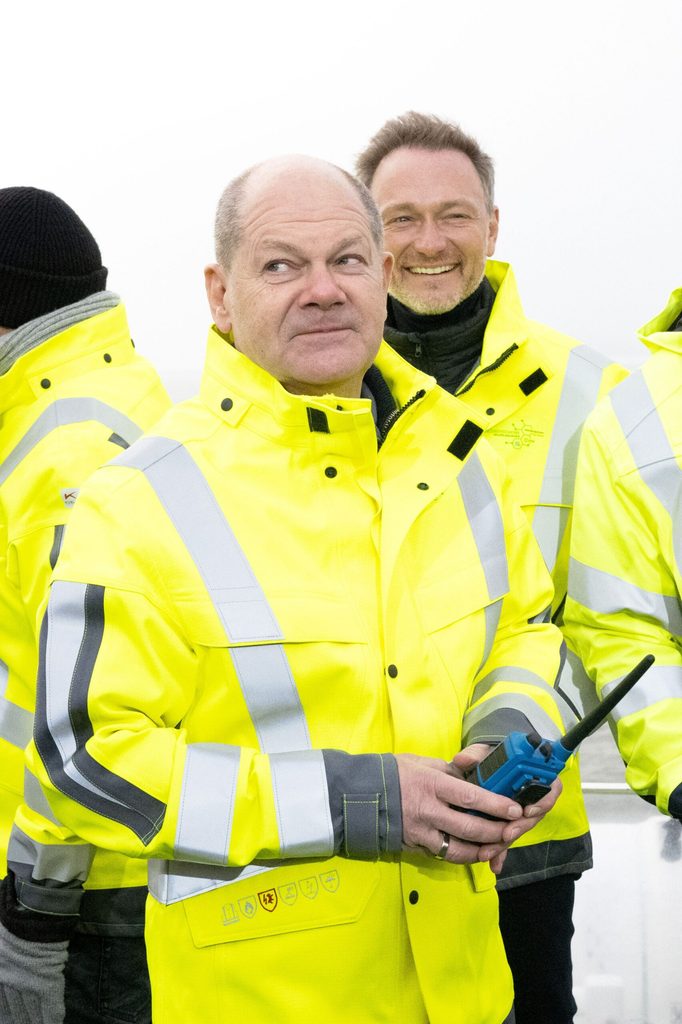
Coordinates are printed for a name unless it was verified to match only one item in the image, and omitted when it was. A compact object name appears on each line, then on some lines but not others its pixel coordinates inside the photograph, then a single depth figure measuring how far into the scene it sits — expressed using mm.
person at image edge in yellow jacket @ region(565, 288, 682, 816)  2685
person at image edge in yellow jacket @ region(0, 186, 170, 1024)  2804
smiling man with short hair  3043
